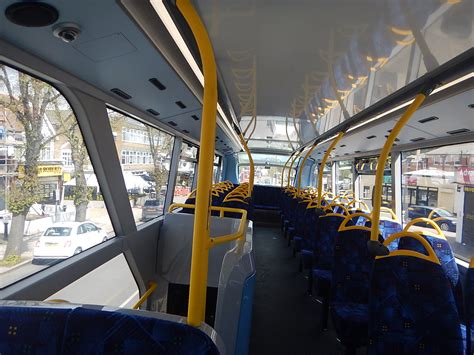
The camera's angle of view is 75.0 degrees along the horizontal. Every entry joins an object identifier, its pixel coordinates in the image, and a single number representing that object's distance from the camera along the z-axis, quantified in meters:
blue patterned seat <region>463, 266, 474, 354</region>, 2.11
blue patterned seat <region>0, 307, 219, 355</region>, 0.96
